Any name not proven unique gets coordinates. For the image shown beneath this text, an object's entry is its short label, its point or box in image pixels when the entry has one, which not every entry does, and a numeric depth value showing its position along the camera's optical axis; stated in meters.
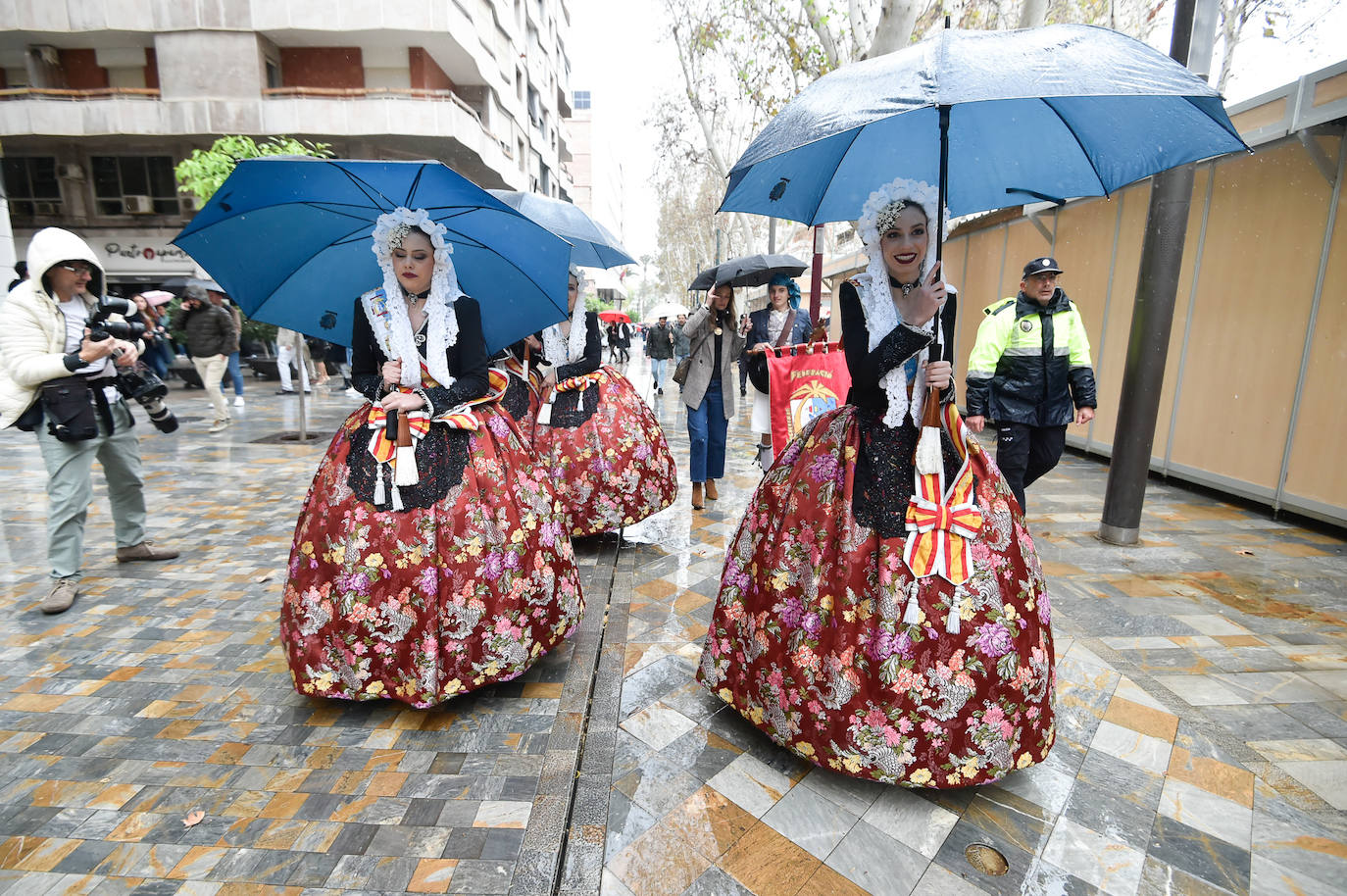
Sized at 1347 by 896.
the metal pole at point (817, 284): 5.97
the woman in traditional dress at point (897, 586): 2.13
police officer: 4.11
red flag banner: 4.98
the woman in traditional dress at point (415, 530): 2.58
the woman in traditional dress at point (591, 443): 4.57
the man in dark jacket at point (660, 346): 16.52
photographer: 3.54
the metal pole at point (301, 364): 8.41
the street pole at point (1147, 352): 4.60
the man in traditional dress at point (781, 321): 5.84
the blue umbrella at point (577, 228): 4.31
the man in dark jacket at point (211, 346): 9.65
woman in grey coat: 5.41
